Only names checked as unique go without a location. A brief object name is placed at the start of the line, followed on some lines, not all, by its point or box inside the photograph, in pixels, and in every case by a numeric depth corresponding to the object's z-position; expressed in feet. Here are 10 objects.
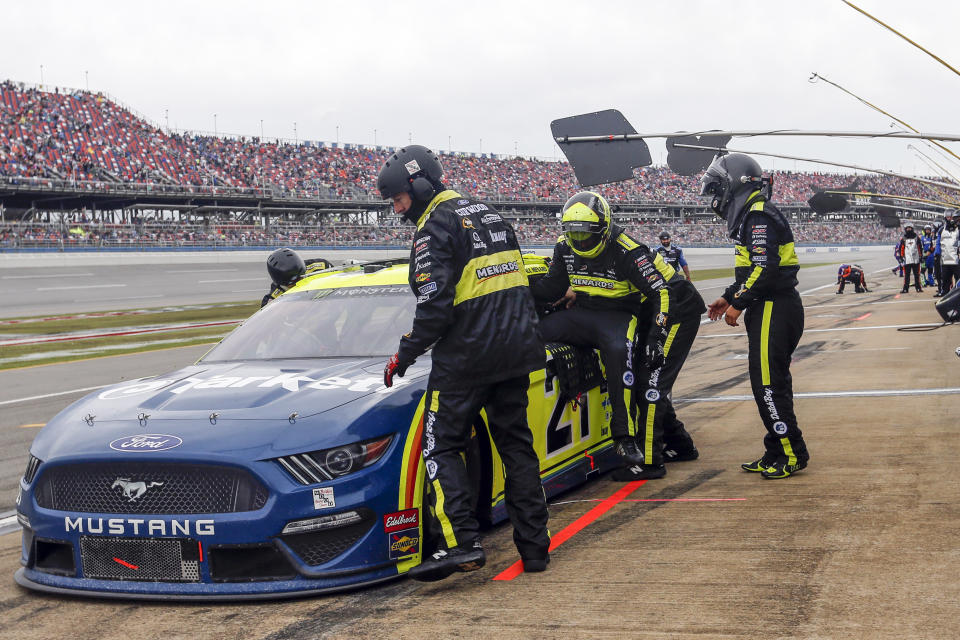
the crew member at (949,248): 65.92
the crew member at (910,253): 81.92
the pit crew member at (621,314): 18.67
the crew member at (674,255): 34.65
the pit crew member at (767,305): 18.66
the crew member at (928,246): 85.71
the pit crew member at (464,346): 13.08
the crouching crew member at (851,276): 88.94
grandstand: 153.17
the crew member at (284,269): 25.26
